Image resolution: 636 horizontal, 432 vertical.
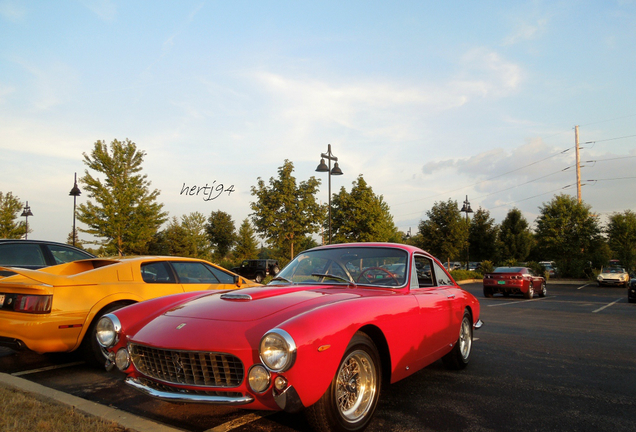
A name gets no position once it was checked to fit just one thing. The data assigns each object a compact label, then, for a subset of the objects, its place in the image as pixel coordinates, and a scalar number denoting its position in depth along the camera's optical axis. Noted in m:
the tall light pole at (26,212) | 38.09
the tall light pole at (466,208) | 36.34
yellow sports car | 4.81
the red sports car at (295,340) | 2.74
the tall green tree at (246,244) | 50.34
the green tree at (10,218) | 38.34
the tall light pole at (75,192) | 25.20
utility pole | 40.59
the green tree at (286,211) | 26.73
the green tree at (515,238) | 52.28
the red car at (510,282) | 19.11
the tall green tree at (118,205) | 28.20
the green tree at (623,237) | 37.66
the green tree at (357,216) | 32.09
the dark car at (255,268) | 29.98
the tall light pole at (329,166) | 18.81
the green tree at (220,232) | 57.69
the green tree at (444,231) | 36.56
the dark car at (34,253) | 7.49
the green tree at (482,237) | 53.06
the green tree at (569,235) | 36.47
